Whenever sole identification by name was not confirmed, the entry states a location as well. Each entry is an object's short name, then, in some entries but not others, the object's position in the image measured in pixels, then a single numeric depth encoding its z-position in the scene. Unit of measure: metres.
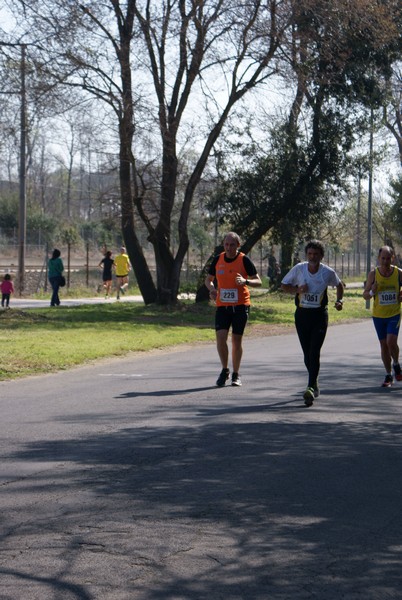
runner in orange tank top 13.16
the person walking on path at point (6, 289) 27.55
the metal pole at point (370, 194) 30.88
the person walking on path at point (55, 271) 29.31
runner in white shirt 11.74
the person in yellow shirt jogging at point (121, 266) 35.94
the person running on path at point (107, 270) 36.44
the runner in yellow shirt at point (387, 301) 13.33
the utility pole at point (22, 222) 33.50
